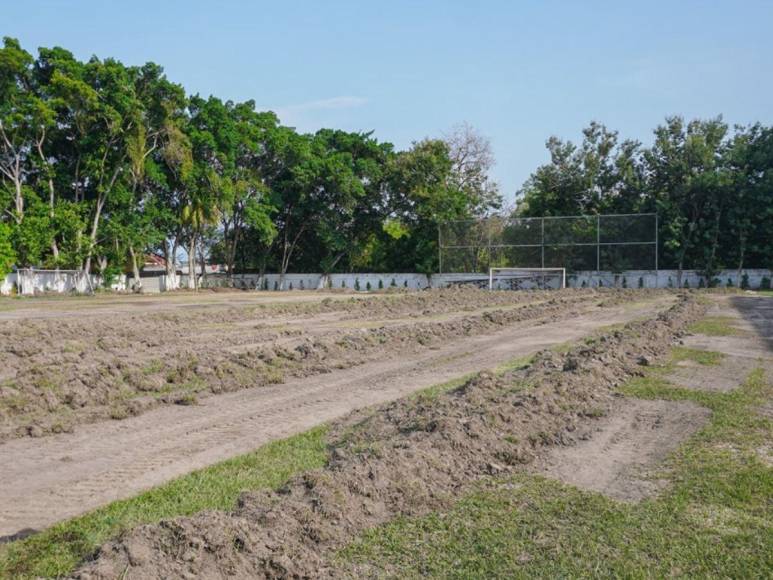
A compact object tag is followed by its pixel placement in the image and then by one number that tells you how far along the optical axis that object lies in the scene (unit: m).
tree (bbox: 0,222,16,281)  33.34
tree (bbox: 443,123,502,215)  55.66
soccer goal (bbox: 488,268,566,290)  40.59
